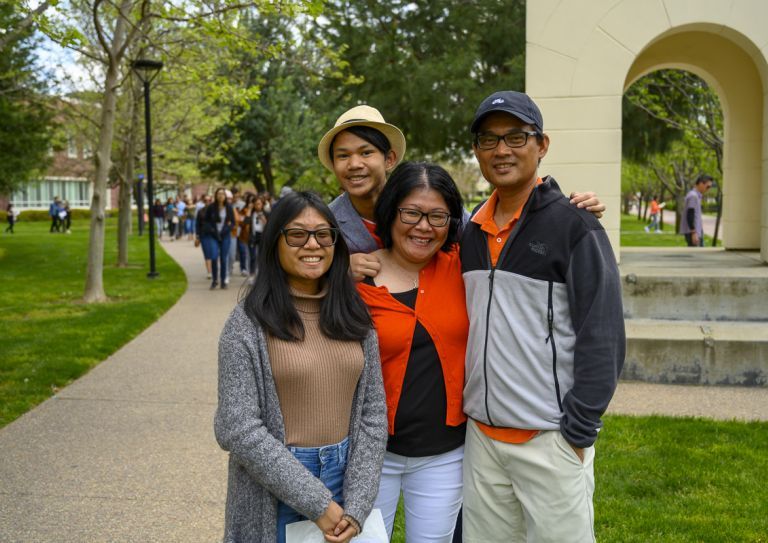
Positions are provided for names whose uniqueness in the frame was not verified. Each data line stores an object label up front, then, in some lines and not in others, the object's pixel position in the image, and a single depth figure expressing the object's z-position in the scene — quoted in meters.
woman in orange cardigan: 2.64
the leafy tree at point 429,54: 15.02
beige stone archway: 8.07
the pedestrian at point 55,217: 36.44
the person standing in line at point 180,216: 34.79
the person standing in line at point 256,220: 15.95
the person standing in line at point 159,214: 36.47
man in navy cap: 2.40
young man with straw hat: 2.89
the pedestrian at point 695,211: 16.19
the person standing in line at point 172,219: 34.72
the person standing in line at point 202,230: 14.32
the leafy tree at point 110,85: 9.91
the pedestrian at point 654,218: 34.97
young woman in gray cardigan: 2.31
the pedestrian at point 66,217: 36.57
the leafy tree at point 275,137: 30.66
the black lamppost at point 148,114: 14.34
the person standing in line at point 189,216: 35.12
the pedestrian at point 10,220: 35.94
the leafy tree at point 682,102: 16.66
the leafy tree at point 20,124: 17.44
